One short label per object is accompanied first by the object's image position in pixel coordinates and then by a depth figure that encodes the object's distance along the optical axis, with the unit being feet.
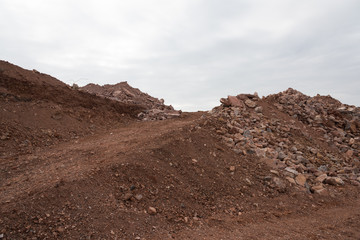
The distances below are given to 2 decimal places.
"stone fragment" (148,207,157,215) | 13.60
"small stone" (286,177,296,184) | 20.34
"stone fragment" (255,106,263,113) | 31.02
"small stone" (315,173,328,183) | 21.61
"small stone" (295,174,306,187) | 20.44
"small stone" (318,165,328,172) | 23.49
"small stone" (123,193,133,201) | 13.98
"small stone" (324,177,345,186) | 21.75
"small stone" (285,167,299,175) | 21.33
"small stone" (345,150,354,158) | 28.88
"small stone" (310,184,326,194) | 20.08
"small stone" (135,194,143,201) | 14.25
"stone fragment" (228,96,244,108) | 31.01
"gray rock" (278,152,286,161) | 23.16
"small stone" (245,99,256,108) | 31.89
